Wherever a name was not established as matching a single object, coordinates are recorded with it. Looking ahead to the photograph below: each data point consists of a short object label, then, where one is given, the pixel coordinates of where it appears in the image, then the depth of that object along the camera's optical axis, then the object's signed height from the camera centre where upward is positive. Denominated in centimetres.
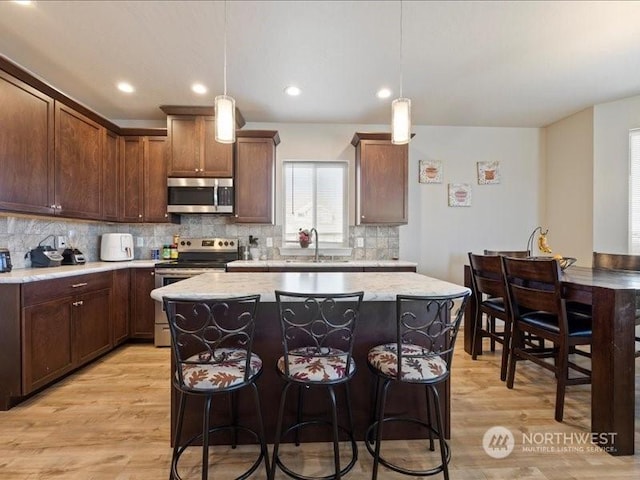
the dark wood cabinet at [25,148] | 226 +70
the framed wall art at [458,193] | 421 +60
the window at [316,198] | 413 +52
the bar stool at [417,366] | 141 -61
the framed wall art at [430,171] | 419 +89
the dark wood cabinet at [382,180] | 376 +69
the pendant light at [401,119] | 194 +74
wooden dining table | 171 -72
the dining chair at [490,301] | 260 -61
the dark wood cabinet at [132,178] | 367 +70
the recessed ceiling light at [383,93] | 316 +149
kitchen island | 173 -64
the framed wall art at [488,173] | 423 +87
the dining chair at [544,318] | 200 -60
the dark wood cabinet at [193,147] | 359 +104
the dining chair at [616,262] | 266 -22
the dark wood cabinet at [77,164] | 277 +70
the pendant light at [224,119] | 188 +72
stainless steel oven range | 335 -29
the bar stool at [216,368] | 132 -59
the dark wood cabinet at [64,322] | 214 -73
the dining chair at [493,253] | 311 -20
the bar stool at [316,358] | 137 -59
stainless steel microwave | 362 +48
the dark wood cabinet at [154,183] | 370 +64
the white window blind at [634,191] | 339 +50
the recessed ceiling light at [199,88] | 307 +150
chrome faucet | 382 -7
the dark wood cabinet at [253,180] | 372 +68
